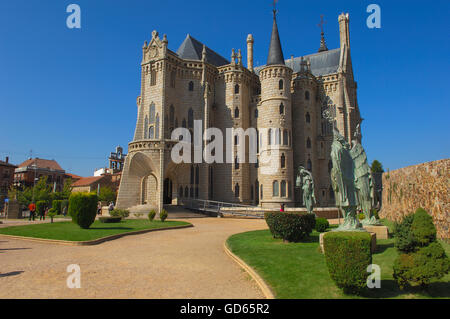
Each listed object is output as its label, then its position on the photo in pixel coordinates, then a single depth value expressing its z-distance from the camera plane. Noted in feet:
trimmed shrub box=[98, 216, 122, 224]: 74.13
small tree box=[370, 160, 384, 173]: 236.98
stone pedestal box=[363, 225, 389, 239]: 42.19
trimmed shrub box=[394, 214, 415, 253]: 21.93
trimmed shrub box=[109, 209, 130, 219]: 90.03
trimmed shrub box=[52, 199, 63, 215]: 117.65
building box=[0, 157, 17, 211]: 209.54
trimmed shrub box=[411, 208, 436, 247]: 21.44
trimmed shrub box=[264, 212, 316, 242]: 43.47
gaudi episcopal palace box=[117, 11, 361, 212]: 114.62
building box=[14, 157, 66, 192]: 237.66
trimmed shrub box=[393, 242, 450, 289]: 20.44
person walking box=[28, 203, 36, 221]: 91.35
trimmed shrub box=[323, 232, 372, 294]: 21.35
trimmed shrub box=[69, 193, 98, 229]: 61.11
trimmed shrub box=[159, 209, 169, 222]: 81.03
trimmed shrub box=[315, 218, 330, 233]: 54.70
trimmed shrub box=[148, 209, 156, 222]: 83.08
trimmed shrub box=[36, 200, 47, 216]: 96.22
